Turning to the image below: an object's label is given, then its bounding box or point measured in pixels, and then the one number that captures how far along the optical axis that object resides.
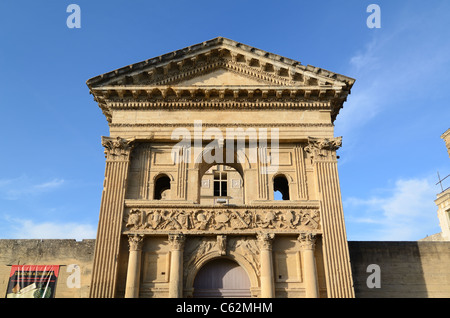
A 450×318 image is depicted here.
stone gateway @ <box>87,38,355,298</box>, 15.22
